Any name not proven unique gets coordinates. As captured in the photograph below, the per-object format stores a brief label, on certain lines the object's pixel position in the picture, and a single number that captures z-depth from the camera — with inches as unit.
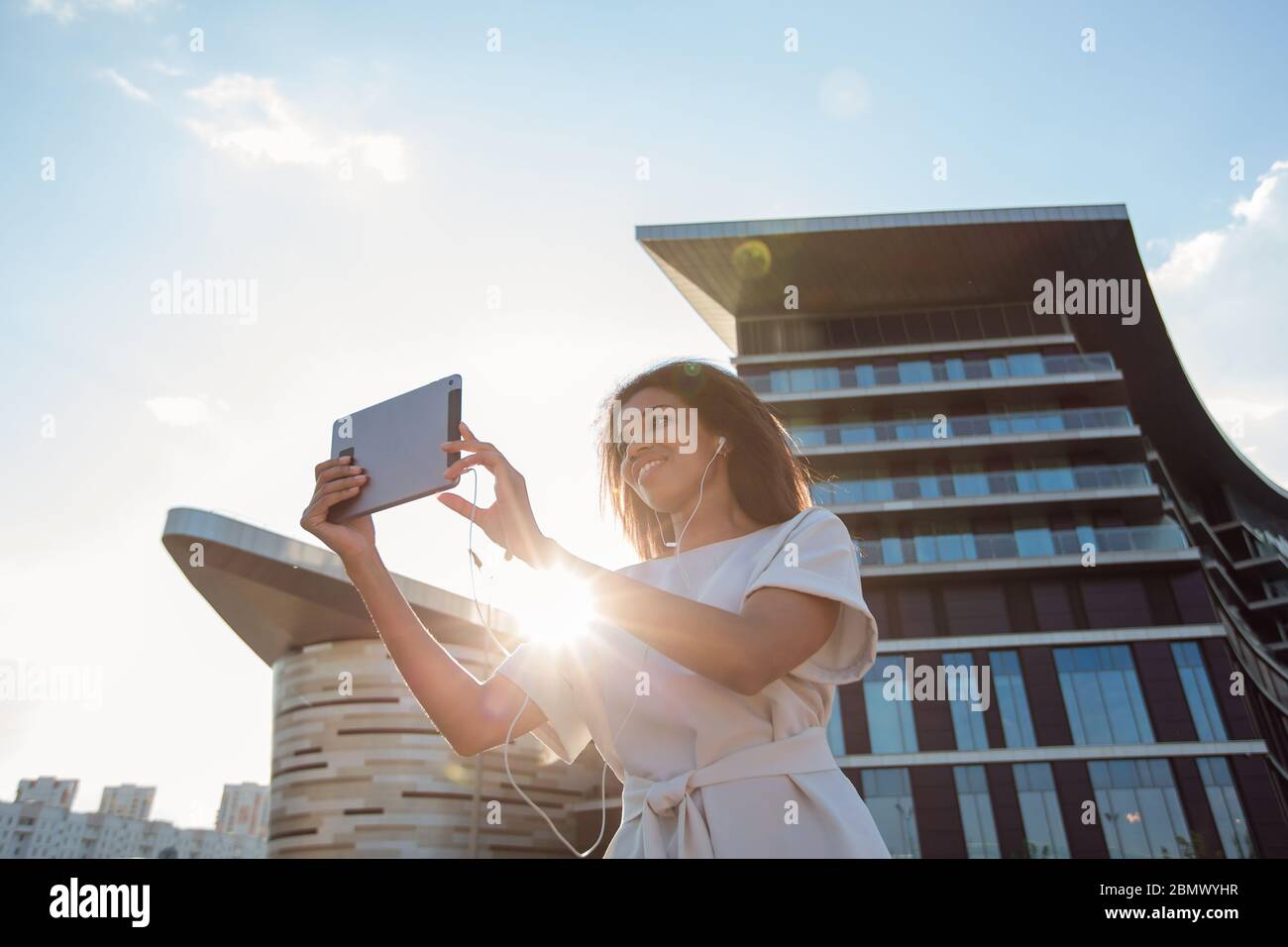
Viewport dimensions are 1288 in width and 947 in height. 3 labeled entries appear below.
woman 54.2
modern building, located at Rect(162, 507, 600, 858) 1381.6
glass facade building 1016.2
